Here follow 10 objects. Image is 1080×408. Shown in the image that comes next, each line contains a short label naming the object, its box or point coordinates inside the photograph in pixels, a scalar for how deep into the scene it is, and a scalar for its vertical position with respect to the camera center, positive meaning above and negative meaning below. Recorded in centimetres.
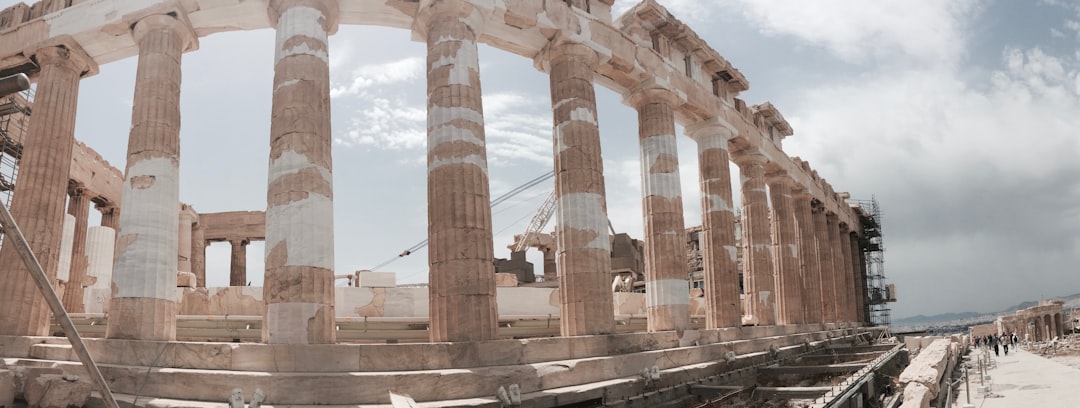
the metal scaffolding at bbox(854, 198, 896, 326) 5656 +352
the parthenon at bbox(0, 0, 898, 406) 1252 +224
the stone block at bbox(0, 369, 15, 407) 1048 -95
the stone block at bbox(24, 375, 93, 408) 1060 -103
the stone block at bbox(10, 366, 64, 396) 1090 -78
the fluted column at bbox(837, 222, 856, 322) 4234 +184
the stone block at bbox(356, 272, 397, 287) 2089 +115
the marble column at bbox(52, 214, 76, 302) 2561 +242
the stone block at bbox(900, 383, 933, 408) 1239 -169
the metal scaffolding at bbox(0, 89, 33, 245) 2412 +729
